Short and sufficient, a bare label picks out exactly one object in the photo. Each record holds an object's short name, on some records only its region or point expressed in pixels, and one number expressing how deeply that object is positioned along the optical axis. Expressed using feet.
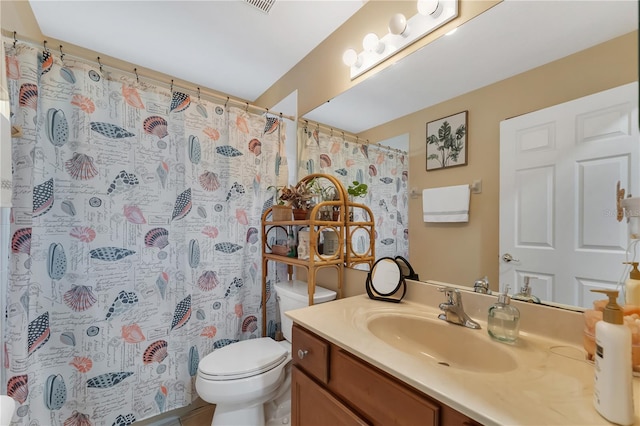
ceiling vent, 4.53
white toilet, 4.10
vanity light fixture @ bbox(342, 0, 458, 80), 3.44
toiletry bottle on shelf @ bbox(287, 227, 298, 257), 5.38
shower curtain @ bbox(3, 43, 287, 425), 3.99
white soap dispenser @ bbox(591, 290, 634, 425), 1.52
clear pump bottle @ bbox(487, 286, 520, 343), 2.55
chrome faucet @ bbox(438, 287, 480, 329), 2.94
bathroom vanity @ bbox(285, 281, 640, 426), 1.74
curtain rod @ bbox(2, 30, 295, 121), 3.90
